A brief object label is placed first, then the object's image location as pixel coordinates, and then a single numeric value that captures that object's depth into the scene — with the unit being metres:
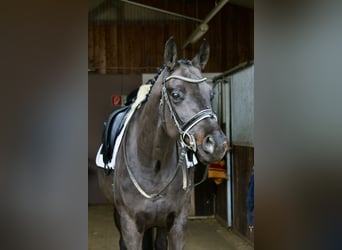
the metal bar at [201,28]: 3.47
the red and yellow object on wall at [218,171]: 3.88
